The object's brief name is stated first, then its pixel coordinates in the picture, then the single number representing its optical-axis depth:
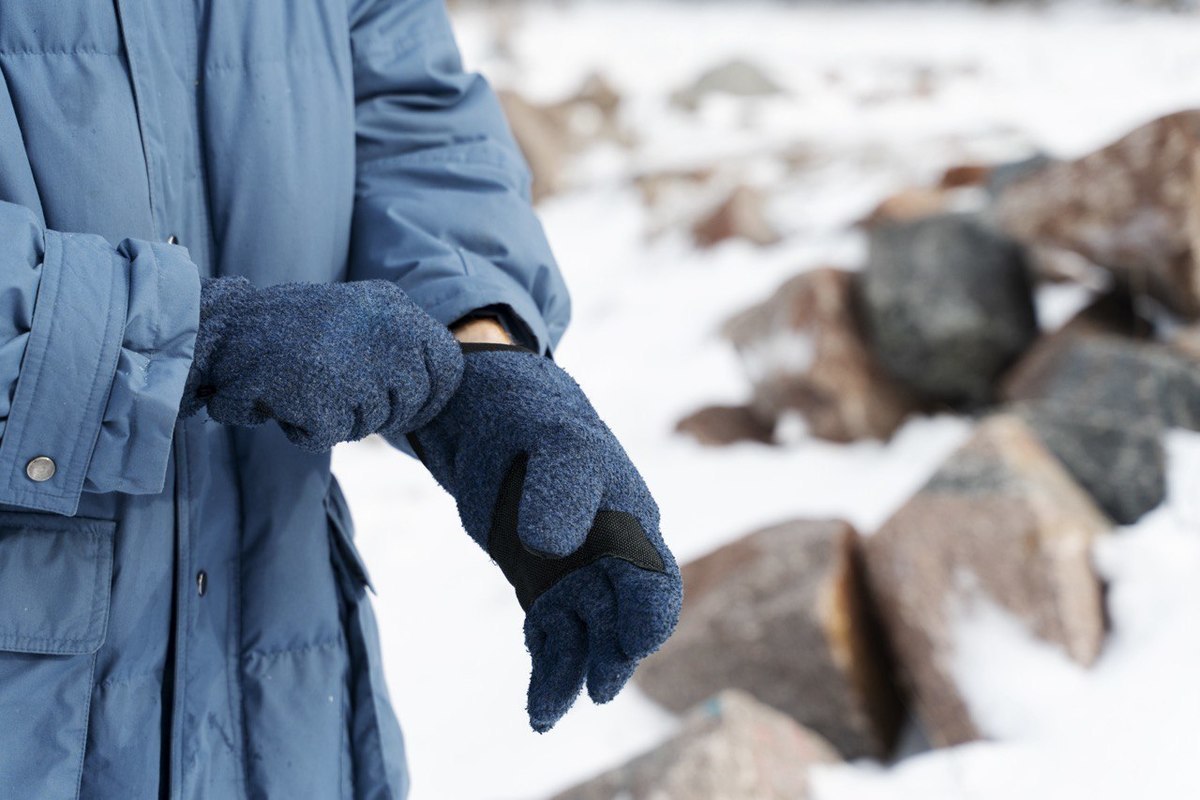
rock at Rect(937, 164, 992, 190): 5.32
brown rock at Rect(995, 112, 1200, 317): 3.25
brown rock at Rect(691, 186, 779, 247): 5.41
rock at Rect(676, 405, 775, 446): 3.85
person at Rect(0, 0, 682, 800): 0.93
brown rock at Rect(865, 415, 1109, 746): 2.21
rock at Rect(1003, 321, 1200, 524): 2.66
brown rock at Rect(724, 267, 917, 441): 3.65
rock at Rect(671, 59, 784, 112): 10.16
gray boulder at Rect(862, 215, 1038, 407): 3.62
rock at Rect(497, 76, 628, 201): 7.76
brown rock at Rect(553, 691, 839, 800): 1.81
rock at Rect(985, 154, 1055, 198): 4.41
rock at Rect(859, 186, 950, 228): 4.66
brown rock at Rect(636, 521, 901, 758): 2.34
